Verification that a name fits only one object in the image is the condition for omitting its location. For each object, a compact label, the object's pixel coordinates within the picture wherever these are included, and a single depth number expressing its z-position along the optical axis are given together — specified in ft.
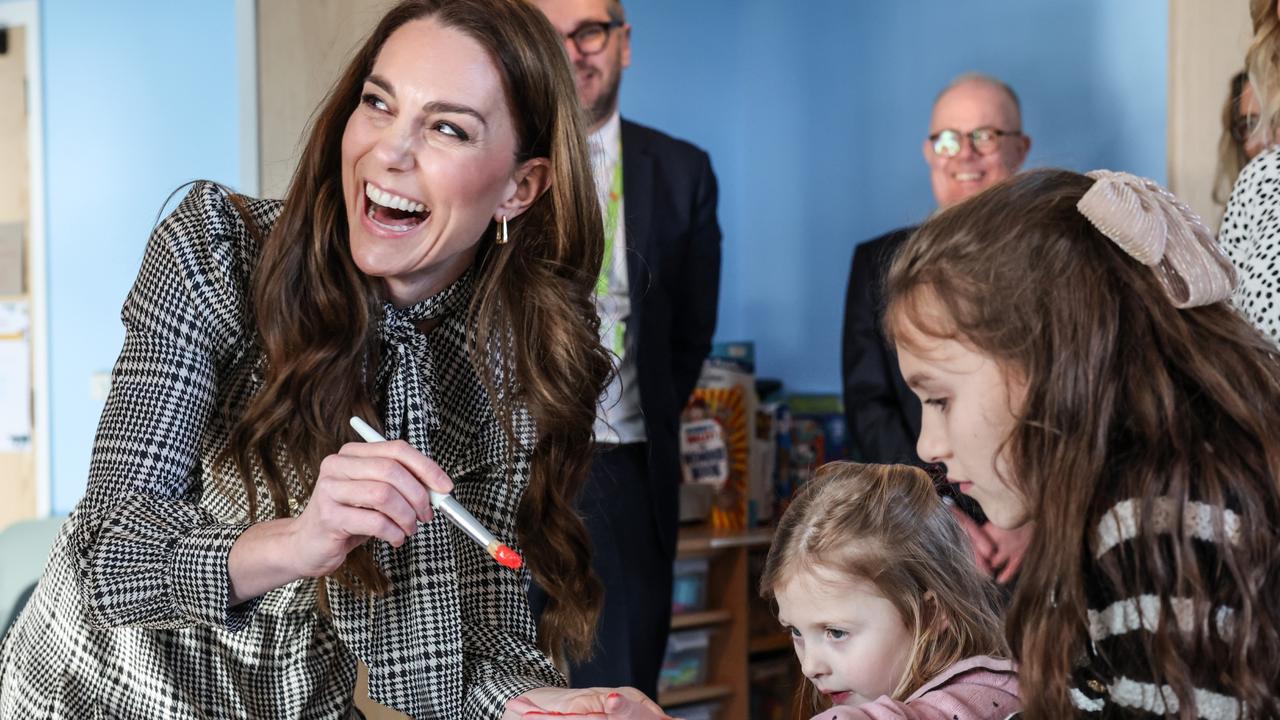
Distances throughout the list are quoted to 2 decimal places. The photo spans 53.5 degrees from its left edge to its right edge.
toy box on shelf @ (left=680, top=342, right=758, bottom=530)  10.44
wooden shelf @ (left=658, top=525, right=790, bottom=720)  10.34
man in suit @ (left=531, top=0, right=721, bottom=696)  7.79
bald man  8.81
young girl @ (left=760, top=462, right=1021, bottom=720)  4.26
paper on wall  12.14
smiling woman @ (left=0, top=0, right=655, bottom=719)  3.67
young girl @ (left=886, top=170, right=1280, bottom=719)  2.57
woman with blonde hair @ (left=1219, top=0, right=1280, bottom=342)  3.79
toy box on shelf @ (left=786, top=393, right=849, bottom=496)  11.26
